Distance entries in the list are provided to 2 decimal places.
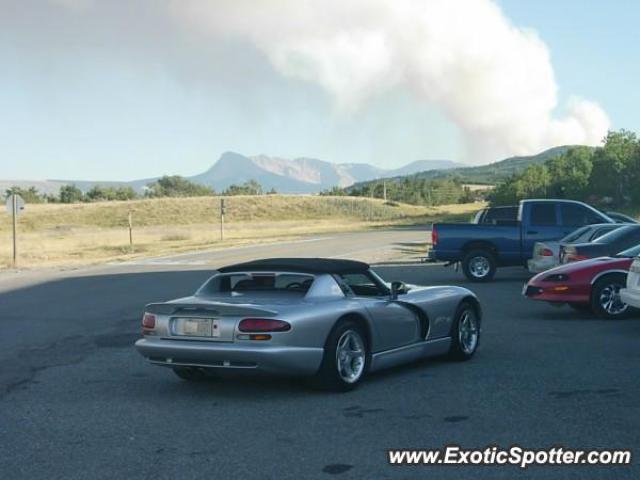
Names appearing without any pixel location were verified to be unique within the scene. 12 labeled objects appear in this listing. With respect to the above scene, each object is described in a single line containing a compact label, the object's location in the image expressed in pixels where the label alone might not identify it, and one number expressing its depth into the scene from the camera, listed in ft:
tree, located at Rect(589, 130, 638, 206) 247.70
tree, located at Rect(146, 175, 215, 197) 639.76
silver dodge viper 26.55
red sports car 45.37
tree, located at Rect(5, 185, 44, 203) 536.29
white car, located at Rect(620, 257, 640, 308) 39.27
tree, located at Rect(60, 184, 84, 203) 548.72
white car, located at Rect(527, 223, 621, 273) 60.08
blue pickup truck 71.31
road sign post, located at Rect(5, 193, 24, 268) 113.60
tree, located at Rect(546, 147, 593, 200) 269.03
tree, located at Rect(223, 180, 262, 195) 629.51
